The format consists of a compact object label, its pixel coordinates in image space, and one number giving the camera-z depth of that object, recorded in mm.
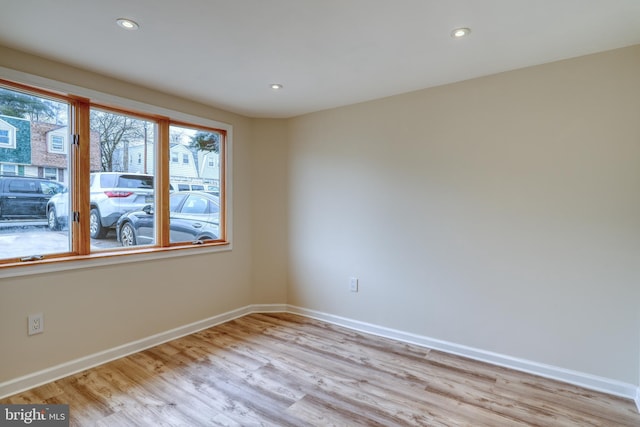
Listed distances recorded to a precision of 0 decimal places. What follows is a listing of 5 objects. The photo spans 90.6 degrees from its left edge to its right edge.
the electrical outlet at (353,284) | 3346
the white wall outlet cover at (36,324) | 2217
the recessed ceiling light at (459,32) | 1919
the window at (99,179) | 2277
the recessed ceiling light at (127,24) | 1816
